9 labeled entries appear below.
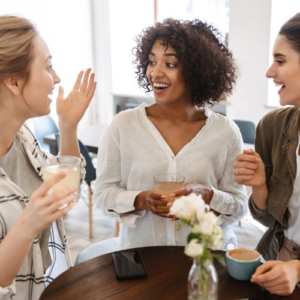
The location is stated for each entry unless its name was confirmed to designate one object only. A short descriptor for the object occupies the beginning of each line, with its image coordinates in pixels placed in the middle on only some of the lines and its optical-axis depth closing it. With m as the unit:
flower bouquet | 0.74
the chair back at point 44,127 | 4.16
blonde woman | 0.92
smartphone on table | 1.14
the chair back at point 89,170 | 2.98
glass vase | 0.80
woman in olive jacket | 1.30
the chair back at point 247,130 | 3.43
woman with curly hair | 1.50
